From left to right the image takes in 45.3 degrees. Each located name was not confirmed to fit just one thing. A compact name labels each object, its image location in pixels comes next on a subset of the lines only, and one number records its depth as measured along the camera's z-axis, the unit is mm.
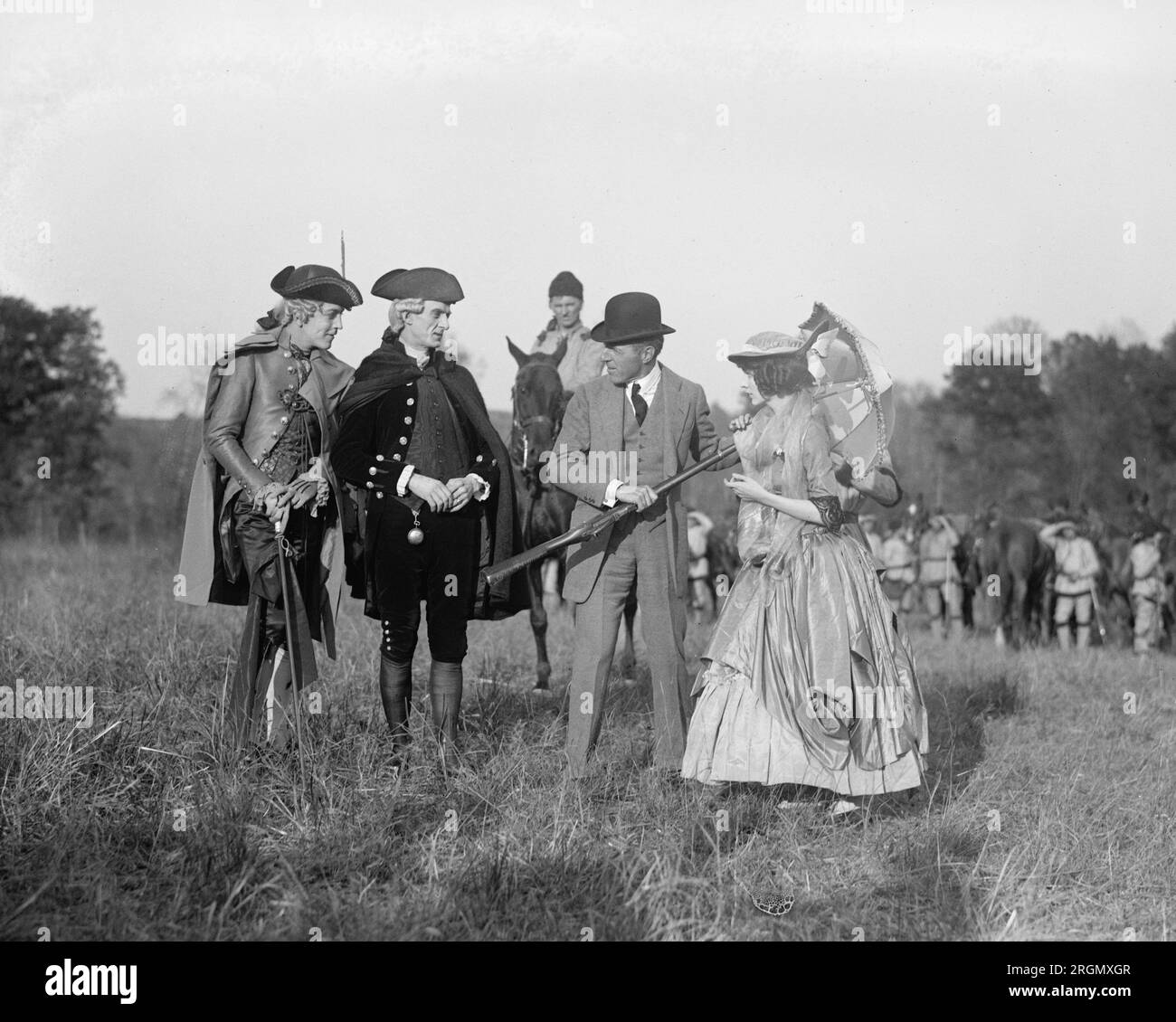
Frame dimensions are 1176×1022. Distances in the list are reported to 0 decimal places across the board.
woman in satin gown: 5637
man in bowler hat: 6340
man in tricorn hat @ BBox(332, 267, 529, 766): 6023
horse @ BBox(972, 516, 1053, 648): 17172
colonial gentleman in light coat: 6008
